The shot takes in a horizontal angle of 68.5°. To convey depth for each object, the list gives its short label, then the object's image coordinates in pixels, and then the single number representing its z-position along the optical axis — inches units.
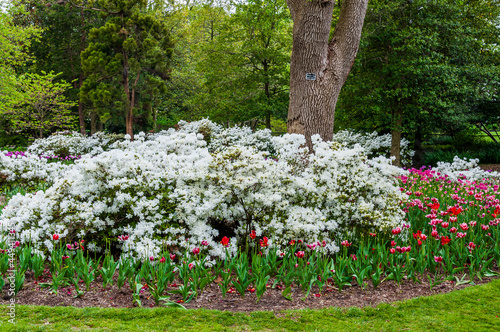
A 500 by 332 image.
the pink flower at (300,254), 135.7
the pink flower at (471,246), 149.6
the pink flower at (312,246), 143.2
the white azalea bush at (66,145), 541.6
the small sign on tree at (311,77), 243.1
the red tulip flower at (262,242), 139.7
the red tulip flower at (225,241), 134.5
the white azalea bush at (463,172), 305.4
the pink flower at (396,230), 152.7
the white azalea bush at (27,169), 307.1
